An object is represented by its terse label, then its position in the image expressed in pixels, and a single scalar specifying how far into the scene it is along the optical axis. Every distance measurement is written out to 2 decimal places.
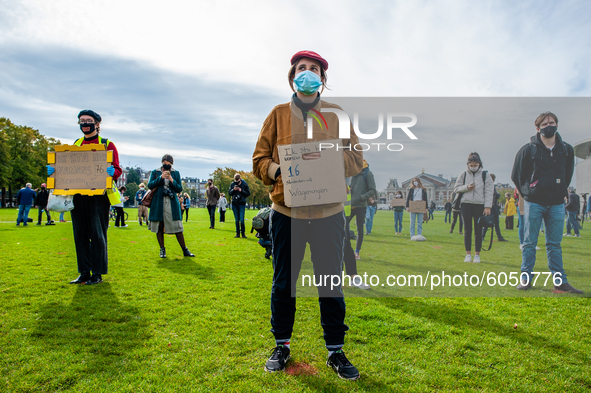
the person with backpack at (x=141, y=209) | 16.87
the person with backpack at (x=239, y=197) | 11.78
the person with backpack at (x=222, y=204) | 16.98
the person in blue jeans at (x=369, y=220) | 10.75
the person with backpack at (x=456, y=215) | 6.97
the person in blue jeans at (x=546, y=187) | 5.03
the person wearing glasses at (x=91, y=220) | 5.25
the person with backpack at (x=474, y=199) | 6.49
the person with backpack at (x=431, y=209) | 9.39
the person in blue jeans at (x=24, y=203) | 16.33
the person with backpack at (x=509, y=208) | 10.41
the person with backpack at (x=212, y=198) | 15.85
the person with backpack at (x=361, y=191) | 6.28
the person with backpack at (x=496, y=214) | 6.63
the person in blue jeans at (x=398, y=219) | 8.41
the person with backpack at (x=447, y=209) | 8.89
